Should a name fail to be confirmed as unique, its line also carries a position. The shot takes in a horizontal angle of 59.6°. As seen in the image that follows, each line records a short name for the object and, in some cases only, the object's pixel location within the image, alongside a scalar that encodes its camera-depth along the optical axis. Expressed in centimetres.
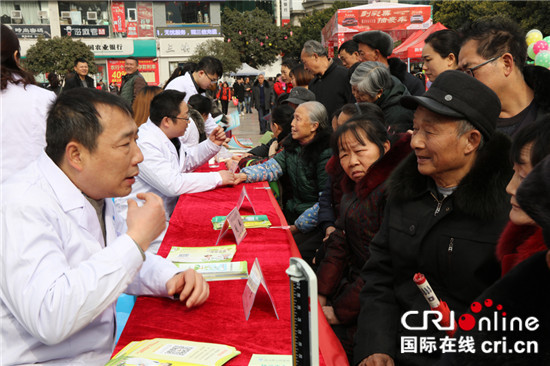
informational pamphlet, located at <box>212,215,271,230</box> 270
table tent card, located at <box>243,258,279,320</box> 157
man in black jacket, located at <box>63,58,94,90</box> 708
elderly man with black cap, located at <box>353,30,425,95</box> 435
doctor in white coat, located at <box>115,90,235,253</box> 338
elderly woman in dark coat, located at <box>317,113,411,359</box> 234
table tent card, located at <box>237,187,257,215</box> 296
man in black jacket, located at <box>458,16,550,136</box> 253
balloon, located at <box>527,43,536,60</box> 630
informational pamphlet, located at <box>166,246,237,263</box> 216
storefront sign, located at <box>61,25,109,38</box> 3834
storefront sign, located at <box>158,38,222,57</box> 4047
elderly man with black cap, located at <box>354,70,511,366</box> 161
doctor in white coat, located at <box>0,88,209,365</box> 125
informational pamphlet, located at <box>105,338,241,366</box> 130
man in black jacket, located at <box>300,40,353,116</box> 516
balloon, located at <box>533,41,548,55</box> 608
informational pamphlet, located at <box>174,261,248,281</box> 197
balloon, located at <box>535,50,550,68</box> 539
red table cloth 148
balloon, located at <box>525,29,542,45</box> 724
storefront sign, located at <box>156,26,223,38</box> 4062
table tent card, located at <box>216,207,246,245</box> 232
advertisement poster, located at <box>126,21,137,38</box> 4016
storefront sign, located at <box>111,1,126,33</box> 3941
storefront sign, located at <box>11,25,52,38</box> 3775
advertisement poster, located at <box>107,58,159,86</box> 3909
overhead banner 1695
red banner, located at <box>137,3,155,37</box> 4017
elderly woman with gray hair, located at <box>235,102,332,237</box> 381
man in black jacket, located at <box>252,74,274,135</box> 1584
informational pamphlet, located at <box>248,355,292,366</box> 133
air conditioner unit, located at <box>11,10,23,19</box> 3862
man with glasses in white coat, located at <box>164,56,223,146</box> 595
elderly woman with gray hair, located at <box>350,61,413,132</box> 358
